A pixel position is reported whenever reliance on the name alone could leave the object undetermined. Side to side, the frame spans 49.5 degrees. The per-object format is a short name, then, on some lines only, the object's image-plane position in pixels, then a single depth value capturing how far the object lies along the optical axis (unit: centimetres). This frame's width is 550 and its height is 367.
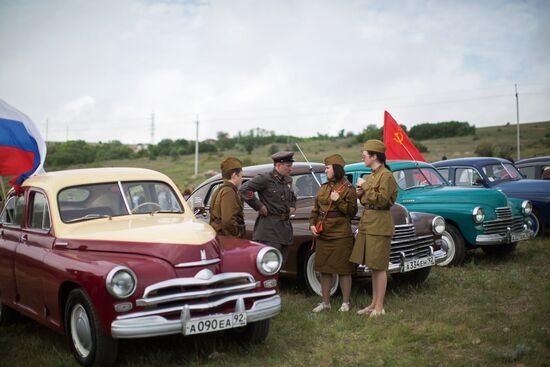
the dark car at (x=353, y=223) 756
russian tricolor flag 737
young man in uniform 671
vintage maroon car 484
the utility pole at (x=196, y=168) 4934
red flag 1072
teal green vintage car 951
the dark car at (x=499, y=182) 1191
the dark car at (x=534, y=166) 1400
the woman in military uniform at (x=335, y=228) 690
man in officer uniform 700
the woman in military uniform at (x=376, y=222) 662
